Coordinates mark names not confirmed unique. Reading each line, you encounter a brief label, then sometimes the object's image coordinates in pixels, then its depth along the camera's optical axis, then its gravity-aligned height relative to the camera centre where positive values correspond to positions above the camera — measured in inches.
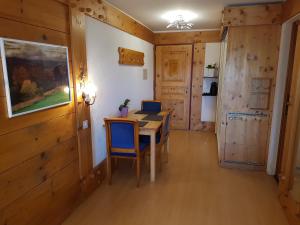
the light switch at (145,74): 181.7 +1.1
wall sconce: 95.1 -6.4
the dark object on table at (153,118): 132.6 -25.3
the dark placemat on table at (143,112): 153.5 -24.8
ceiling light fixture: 133.5 +36.8
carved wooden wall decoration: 134.5 +12.1
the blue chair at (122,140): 106.1 -31.3
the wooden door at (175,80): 202.5 -4.2
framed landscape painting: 59.5 -0.1
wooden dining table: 112.6 -28.7
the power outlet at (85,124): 98.4 -21.7
